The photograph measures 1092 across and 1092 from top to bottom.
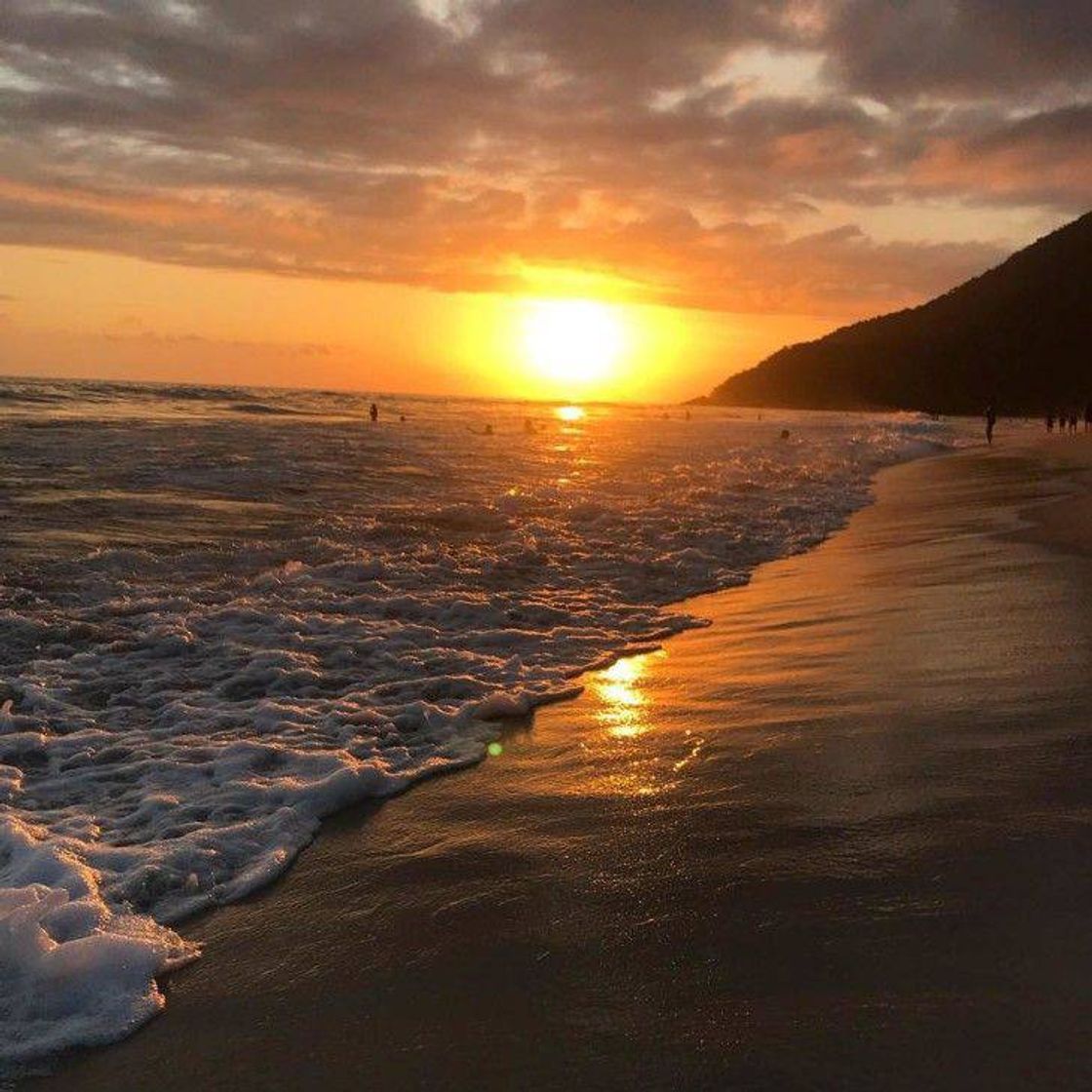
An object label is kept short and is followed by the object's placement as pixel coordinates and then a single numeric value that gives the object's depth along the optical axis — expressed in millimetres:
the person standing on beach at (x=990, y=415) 46031
